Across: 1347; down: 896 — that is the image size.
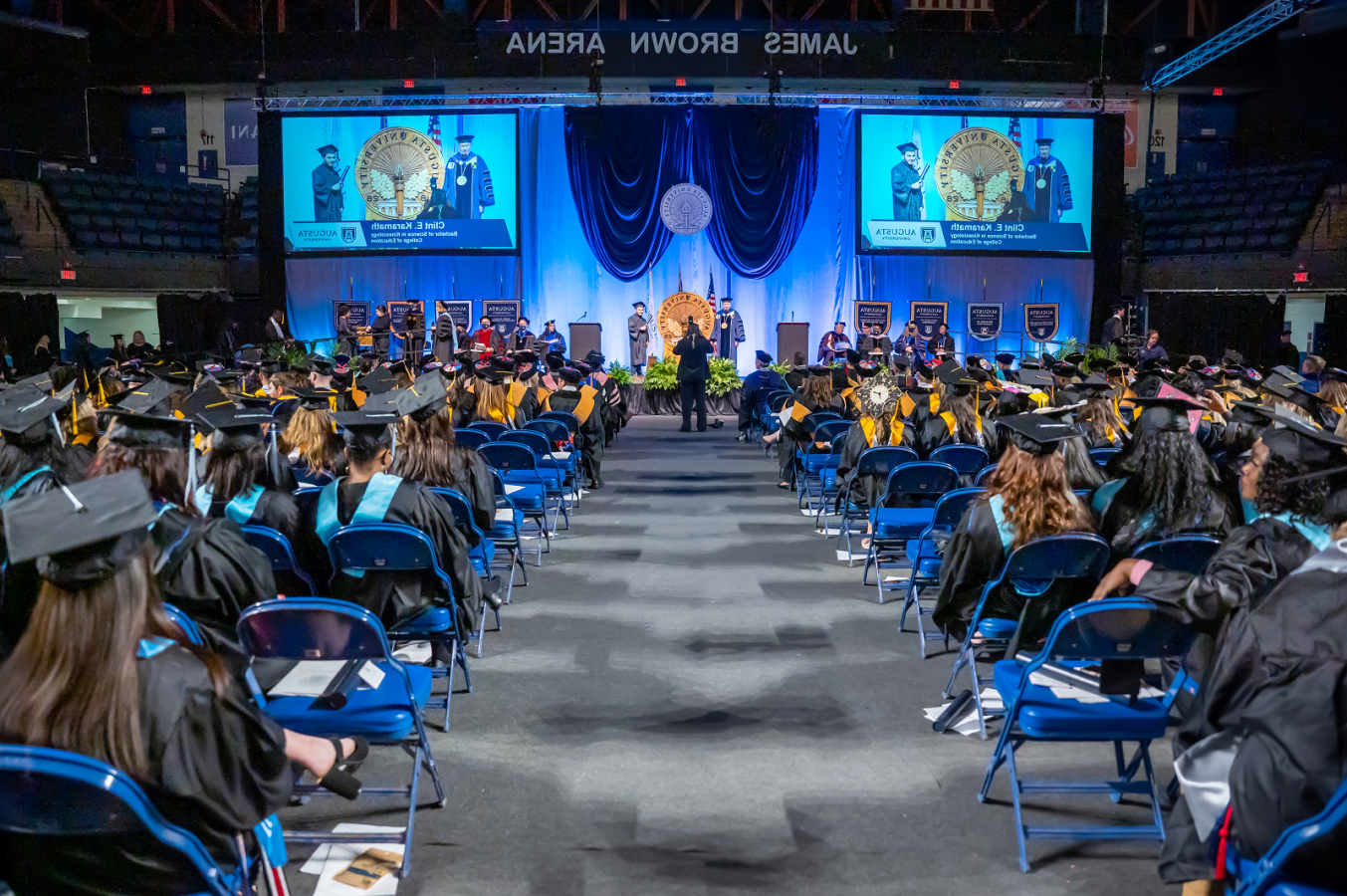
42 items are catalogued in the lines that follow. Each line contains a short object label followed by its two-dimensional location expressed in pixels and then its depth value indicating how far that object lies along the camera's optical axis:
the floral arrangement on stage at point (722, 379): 18.28
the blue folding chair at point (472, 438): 7.99
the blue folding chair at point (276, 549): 4.08
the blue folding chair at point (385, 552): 4.11
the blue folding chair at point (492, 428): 8.34
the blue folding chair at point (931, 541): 5.59
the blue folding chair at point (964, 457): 7.21
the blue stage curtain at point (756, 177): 19.69
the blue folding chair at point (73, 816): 1.85
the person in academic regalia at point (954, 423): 7.61
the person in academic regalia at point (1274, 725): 2.08
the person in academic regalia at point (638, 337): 19.64
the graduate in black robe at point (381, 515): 4.35
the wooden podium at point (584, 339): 20.03
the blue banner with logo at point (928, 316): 19.95
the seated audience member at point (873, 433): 7.89
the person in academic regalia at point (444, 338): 17.70
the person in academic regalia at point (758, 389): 14.51
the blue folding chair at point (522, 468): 7.41
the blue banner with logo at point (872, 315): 20.03
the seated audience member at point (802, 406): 10.14
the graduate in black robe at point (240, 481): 4.19
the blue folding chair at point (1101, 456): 6.36
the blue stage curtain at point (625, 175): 19.84
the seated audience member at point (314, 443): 5.76
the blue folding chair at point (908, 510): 6.53
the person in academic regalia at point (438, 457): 5.56
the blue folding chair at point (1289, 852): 1.90
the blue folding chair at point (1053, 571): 4.14
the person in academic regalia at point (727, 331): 19.53
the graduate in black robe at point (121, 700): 1.90
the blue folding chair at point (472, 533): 5.14
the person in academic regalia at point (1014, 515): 4.40
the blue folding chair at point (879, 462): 7.14
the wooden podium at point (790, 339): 19.94
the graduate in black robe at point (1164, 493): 4.65
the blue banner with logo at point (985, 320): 20.27
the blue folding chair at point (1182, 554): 3.99
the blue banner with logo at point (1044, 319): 20.27
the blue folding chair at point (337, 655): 3.24
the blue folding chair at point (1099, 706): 3.28
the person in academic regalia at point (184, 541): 3.22
